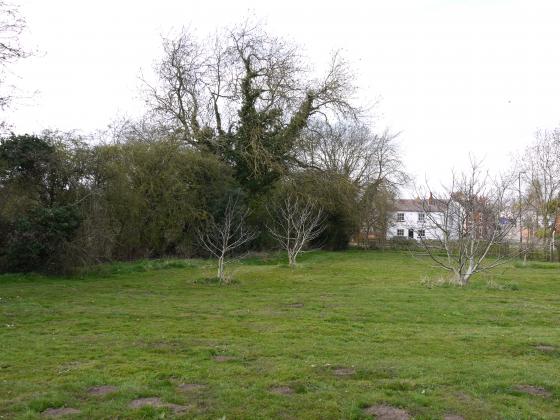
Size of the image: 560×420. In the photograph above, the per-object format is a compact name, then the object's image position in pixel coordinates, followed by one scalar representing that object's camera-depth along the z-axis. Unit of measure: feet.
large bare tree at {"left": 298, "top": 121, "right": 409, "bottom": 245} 140.77
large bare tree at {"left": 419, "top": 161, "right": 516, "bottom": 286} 58.59
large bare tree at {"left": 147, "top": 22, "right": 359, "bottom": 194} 98.53
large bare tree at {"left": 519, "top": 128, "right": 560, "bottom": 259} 128.67
